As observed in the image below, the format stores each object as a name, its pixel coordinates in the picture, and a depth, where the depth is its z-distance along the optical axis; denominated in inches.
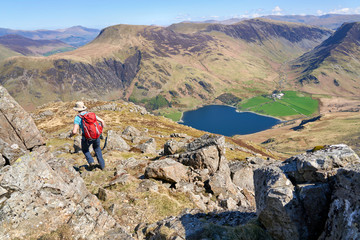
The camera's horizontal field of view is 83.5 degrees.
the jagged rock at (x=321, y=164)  425.7
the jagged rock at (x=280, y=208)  396.5
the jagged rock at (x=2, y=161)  429.9
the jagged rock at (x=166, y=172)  791.1
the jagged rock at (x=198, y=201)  684.1
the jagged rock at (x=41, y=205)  382.6
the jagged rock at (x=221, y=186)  812.0
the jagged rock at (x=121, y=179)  709.3
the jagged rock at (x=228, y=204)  725.3
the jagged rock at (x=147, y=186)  693.3
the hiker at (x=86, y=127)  650.8
